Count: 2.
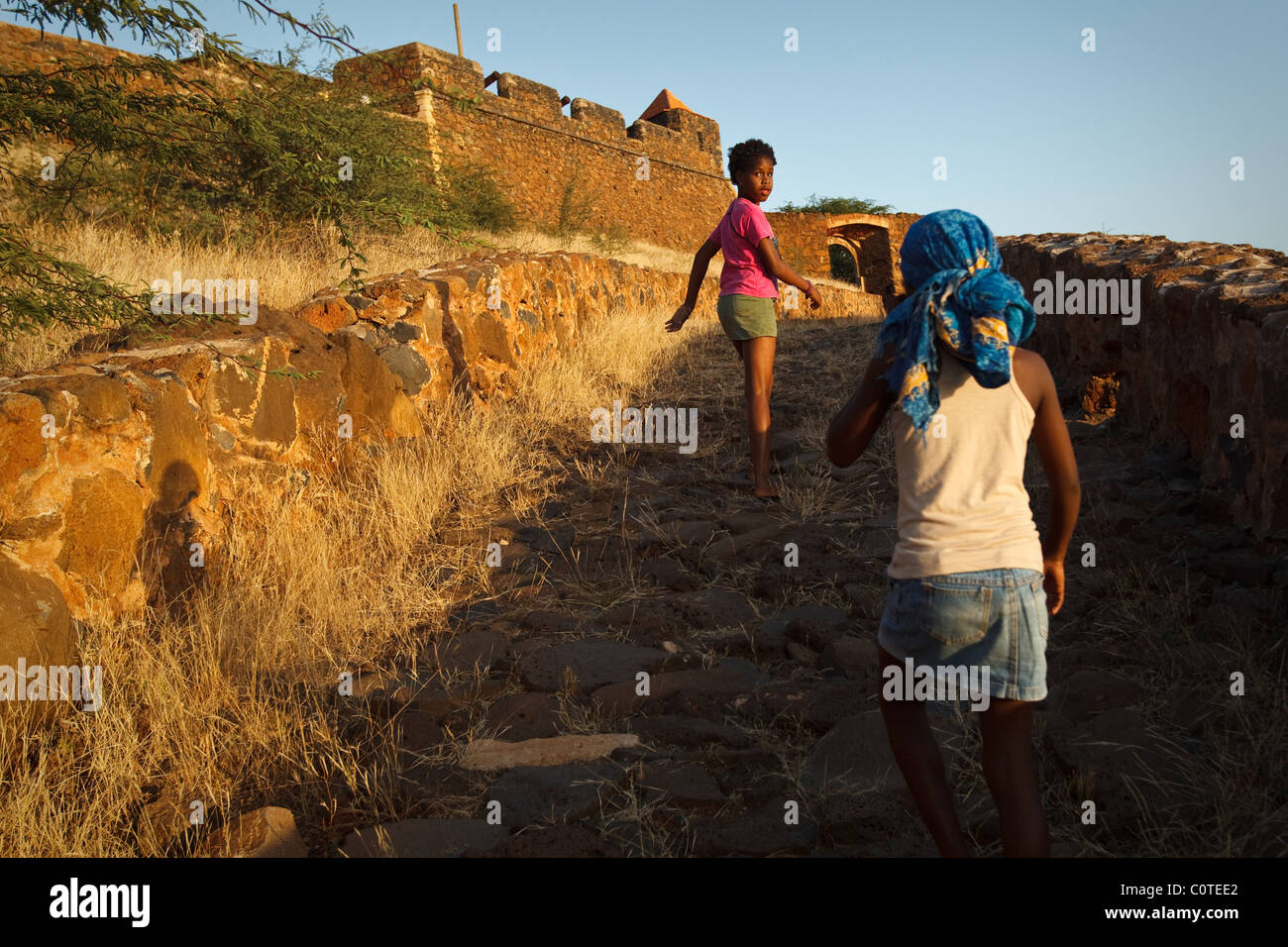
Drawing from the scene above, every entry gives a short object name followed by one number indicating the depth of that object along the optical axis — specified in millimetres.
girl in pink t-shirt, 5070
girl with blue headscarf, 1878
